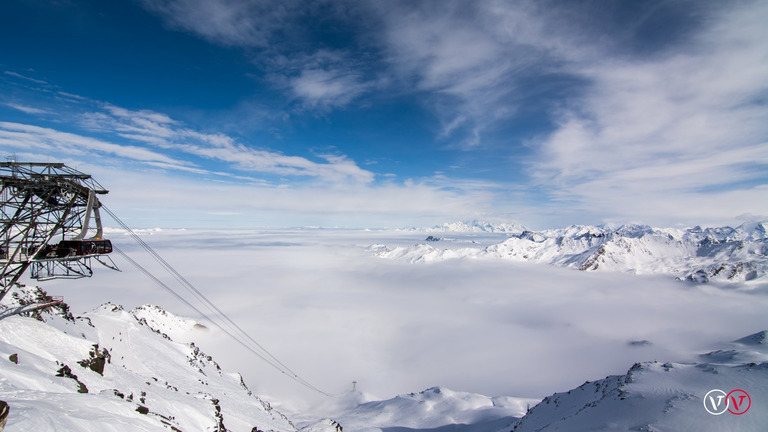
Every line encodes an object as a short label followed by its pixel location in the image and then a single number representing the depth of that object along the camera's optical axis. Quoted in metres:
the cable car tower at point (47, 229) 22.09
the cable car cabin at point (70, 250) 24.14
